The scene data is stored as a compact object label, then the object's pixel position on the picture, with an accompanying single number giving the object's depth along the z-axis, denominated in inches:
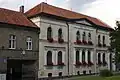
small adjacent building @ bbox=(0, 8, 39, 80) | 1467.8
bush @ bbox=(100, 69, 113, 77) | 1653.1
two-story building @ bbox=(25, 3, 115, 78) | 1665.8
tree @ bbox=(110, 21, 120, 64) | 1694.1
